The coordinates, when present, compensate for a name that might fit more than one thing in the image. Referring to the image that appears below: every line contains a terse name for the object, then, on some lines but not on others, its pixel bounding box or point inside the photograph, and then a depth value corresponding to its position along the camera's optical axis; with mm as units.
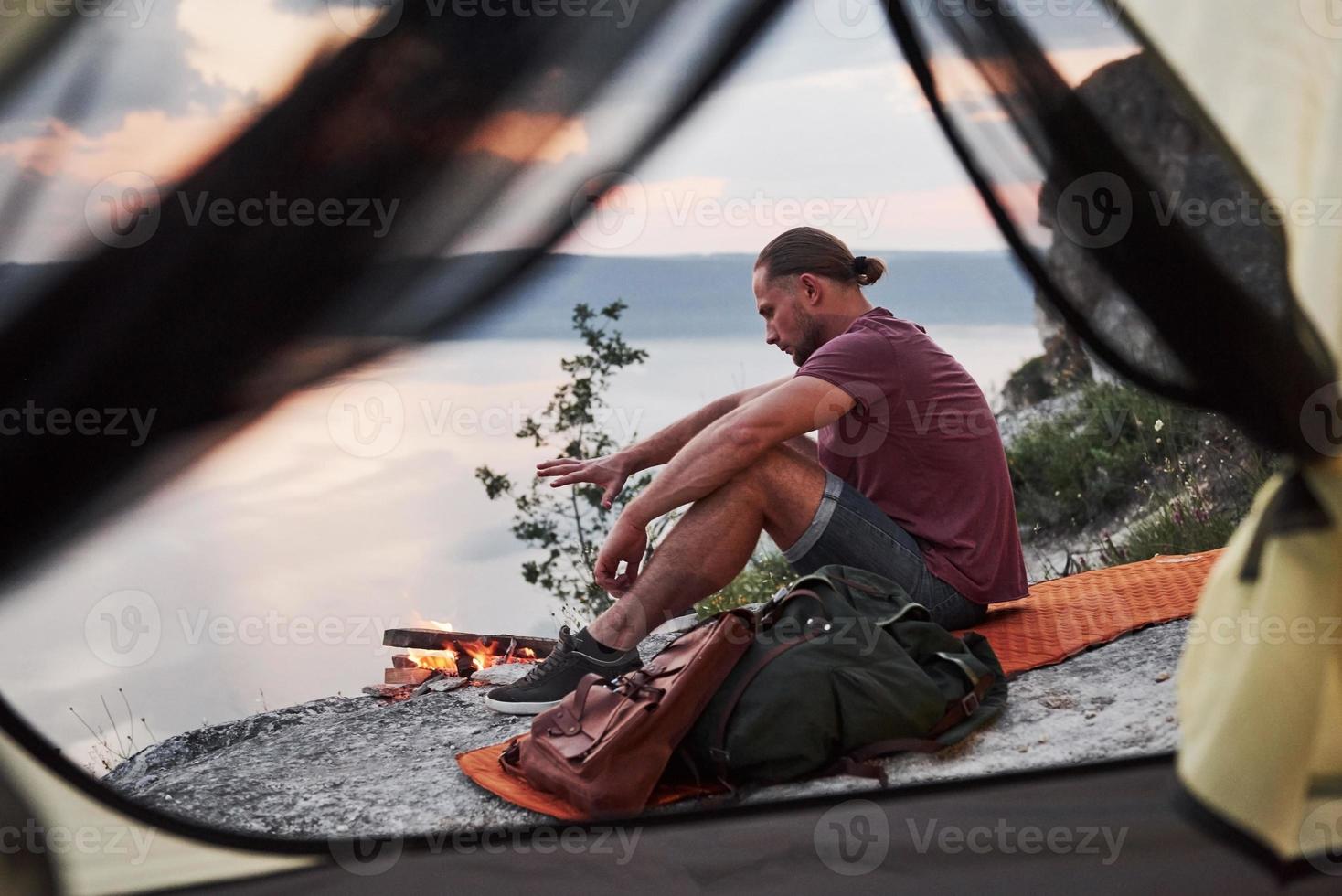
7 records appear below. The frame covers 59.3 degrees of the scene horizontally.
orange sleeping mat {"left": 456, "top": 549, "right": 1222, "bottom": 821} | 2539
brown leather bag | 2281
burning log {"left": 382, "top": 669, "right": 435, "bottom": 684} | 3646
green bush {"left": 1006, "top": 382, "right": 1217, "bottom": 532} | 5281
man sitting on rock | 2871
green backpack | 2301
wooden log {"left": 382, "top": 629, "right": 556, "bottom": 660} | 3742
